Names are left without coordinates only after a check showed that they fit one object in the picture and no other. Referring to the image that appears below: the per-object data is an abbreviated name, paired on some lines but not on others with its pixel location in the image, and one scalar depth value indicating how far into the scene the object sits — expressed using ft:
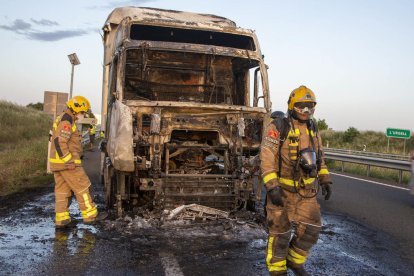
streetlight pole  51.75
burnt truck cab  23.04
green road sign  76.84
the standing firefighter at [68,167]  22.24
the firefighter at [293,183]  14.69
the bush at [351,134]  143.43
